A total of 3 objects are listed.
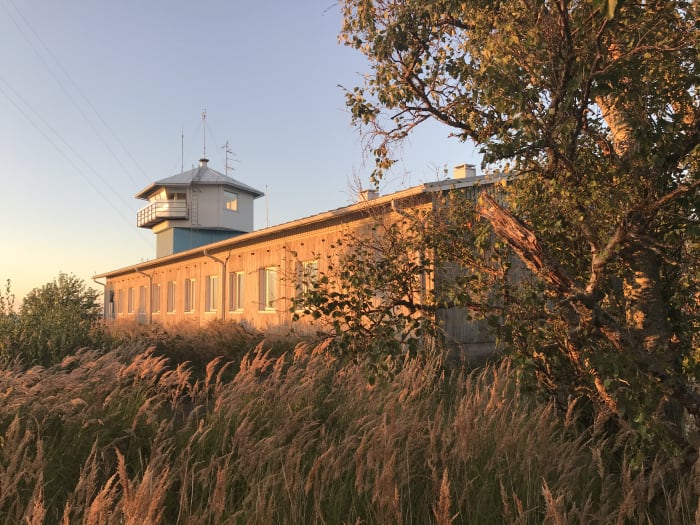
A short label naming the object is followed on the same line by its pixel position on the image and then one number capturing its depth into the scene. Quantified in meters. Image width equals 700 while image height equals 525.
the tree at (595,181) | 3.37
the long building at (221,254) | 13.04
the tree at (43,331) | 10.39
